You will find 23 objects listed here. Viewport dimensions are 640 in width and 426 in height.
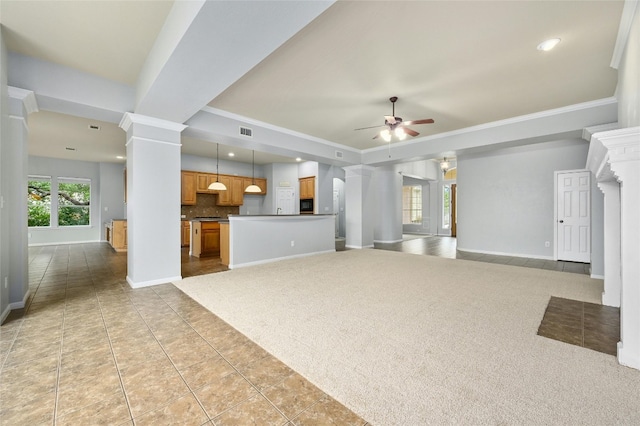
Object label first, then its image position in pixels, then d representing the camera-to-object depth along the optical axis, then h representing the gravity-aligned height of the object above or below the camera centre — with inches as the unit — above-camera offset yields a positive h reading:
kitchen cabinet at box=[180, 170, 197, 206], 326.6 +30.2
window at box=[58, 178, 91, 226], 343.1 +14.0
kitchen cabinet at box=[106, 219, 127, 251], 311.4 -24.9
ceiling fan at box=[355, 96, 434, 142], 167.5 +55.6
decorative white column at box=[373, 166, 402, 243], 372.8 +7.0
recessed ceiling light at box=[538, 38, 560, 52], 111.3 +70.6
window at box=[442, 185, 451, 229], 466.0 +8.4
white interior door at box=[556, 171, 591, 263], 223.3 -3.6
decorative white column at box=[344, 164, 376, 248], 315.0 +7.3
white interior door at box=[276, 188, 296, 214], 399.2 +15.1
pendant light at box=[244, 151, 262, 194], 360.5 +32.6
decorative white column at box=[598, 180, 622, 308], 115.0 -11.2
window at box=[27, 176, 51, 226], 327.9 +14.3
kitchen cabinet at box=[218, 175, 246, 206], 363.3 +27.9
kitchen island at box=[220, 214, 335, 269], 211.9 -22.7
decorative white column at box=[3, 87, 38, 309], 118.6 +11.1
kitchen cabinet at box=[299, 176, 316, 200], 382.6 +35.6
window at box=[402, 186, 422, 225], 494.0 +13.2
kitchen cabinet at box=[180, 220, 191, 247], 314.7 -24.0
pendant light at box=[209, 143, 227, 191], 312.5 +30.6
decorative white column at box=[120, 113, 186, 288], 154.0 +7.8
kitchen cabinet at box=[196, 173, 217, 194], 341.9 +39.9
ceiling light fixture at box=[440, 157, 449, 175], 402.3 +69.7
